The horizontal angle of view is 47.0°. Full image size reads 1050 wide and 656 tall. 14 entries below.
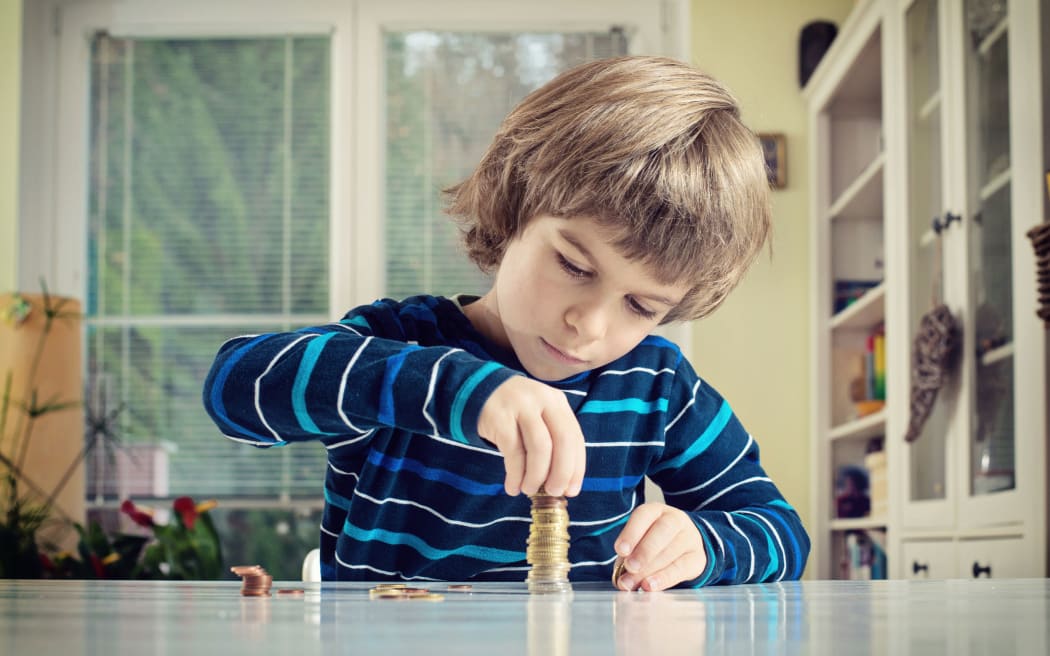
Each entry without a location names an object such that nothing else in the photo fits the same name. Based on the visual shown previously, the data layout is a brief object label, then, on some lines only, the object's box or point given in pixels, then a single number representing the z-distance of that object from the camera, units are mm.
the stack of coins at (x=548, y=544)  783
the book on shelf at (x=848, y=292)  4141
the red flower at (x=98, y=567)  3742
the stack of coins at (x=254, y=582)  688
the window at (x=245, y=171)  4582
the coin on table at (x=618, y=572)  852
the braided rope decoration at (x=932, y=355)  2787
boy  904
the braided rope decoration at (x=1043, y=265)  1996
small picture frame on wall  4328
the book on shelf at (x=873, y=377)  3783
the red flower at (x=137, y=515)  3730
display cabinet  2328
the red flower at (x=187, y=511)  3814
